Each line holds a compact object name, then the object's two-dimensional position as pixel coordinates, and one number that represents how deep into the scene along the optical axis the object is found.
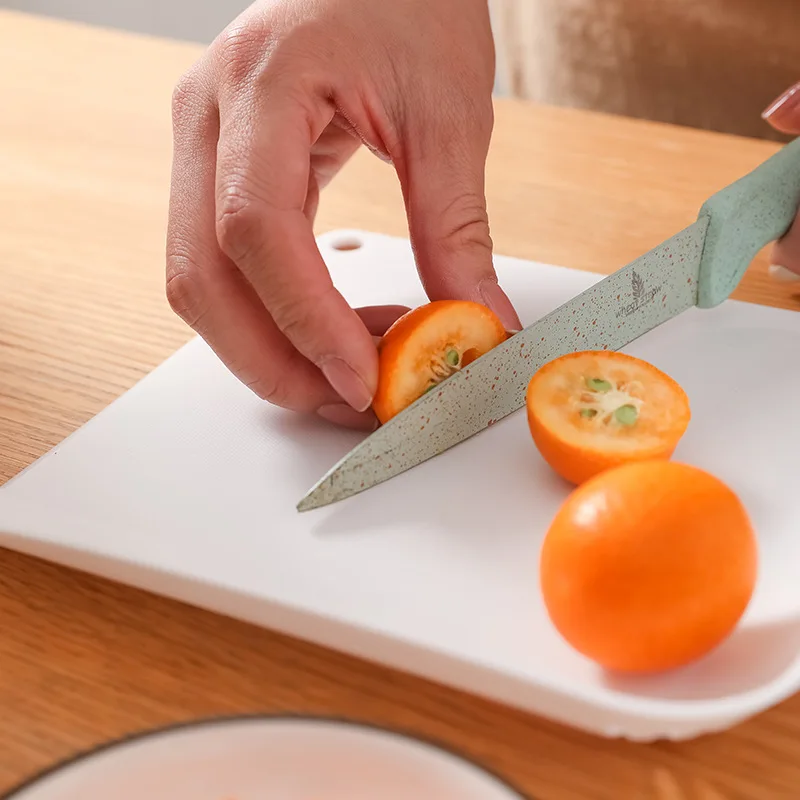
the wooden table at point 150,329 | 0.36
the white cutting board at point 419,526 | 0.36
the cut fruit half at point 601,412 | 0.40
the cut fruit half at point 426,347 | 0.42
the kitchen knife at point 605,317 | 0.41
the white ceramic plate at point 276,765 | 0.28
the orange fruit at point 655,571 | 0.35
